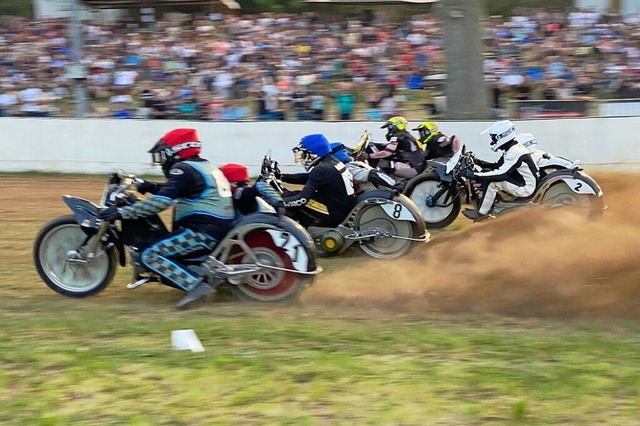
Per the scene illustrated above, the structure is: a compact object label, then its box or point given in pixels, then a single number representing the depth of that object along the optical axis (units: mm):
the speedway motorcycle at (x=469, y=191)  21516
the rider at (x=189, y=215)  14352
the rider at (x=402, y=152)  24422
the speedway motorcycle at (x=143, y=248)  14375
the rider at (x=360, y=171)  19833
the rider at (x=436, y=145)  25359
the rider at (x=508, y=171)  21516
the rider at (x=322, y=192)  18391
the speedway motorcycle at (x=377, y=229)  18500
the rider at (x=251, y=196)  15367
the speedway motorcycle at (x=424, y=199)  22922
